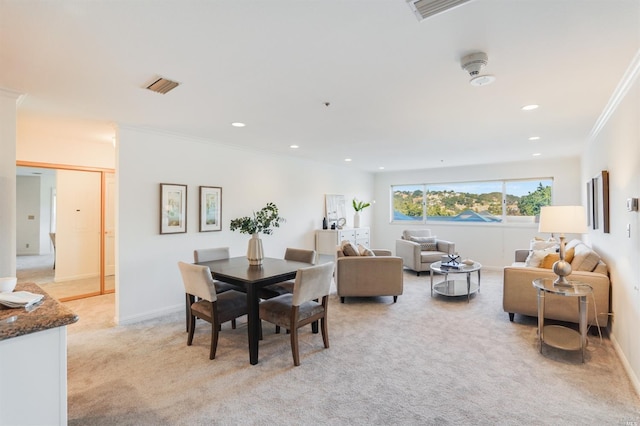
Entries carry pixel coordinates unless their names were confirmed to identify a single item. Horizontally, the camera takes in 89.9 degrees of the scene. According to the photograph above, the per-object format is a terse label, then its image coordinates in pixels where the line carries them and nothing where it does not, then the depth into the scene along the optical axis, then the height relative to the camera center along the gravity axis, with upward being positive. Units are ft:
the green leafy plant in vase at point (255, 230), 11.60 -0.61
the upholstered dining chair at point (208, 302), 9.41 -2.83
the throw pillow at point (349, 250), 15.66 -1.79
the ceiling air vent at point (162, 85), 8.34 +3.45
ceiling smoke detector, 6.88 +3.32
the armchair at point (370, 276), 14.92 -2.93
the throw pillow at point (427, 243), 22.70 -2.11
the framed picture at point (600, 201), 10.92 +0.42
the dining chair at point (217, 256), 12.11 -1.75
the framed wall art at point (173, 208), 13.70 +0.24
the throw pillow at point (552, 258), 12.40 -1.77
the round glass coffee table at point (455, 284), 15.37 -3.89
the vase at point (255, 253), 11.59 -1.44
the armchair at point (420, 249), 21.06 -2.47
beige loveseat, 10.68 -2.62
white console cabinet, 21.49 -1.71
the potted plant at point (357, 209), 25.11 +0.31
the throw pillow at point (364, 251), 15.81 -1.89
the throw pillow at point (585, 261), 11.28 -1.71
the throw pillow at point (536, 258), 12.91 -1.82
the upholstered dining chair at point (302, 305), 9.15 -2.82
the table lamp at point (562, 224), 10.08 -0.35
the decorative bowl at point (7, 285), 6.04 -1.35
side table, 9.29 -3.35
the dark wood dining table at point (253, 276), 9.24 -1.91
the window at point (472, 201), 22.56 +0.96
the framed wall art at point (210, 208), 15.12 +0.27
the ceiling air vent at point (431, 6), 5.10 +3.38
